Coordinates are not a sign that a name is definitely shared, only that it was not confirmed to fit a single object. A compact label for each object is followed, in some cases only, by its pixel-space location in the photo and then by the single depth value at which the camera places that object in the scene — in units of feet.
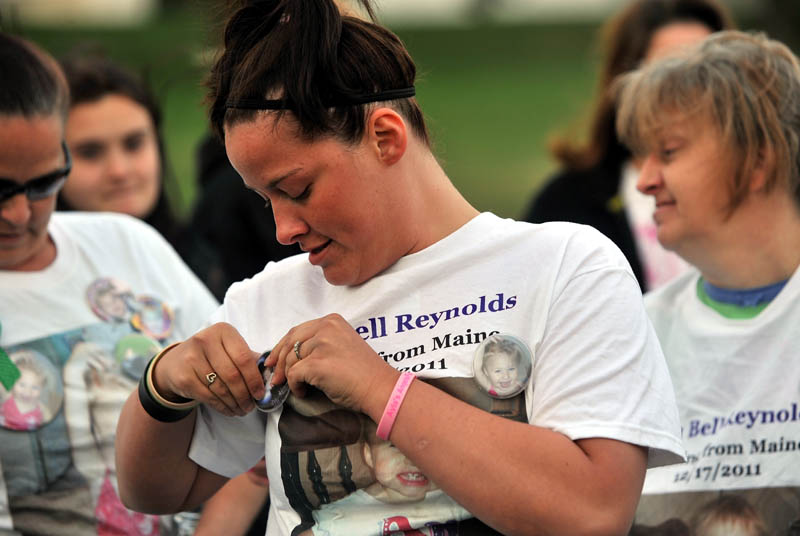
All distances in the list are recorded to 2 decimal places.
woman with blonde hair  16.94
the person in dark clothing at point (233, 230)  29.60
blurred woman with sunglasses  16.87
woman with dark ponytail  12.12
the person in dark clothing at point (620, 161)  25.99
